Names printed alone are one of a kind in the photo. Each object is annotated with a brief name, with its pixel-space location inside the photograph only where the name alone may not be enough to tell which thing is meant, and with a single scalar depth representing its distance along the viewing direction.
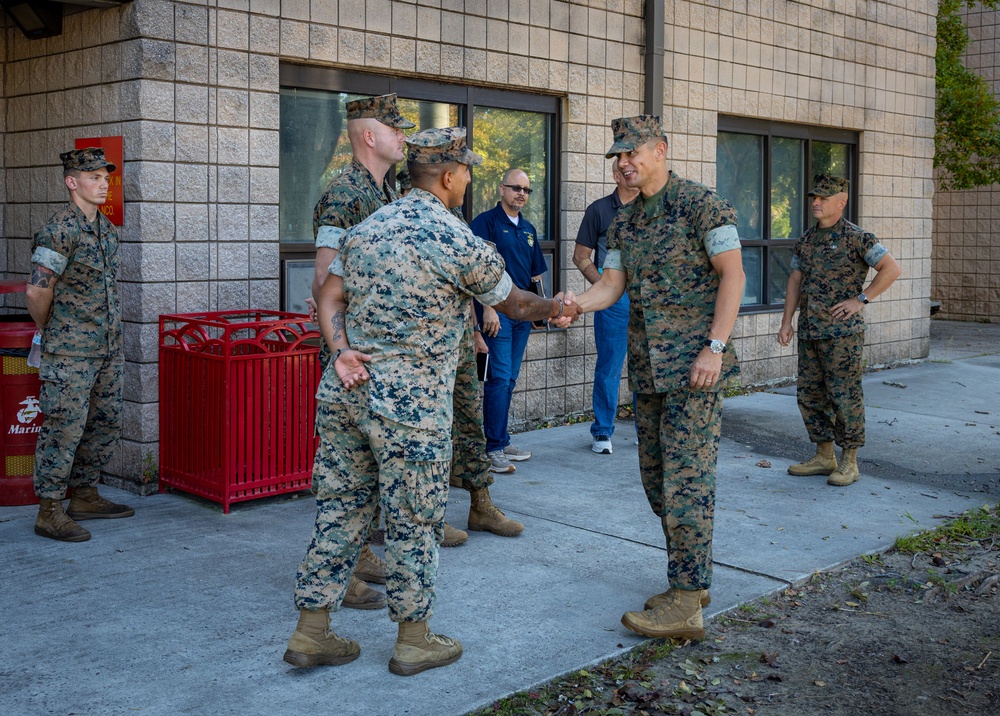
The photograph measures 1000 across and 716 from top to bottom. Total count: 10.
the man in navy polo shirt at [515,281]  7.50
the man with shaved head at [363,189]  4.93
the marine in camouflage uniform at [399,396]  4.04
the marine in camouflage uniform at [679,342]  4.64
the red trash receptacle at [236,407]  6.30
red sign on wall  6.71
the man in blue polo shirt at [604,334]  8.11
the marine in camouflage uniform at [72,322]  5.88
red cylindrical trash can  6.47
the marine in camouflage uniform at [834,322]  7.28
